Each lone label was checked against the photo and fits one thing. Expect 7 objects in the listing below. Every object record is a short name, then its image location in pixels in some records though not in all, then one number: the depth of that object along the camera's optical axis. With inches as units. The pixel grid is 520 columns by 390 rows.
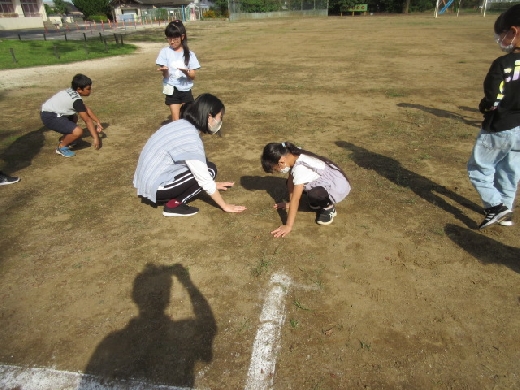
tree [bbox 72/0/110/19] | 1974.7
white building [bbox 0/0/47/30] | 1537.4
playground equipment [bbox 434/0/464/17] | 1689.8
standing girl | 186.7
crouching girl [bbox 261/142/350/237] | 111.3
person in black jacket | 103.3
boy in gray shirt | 188.7
